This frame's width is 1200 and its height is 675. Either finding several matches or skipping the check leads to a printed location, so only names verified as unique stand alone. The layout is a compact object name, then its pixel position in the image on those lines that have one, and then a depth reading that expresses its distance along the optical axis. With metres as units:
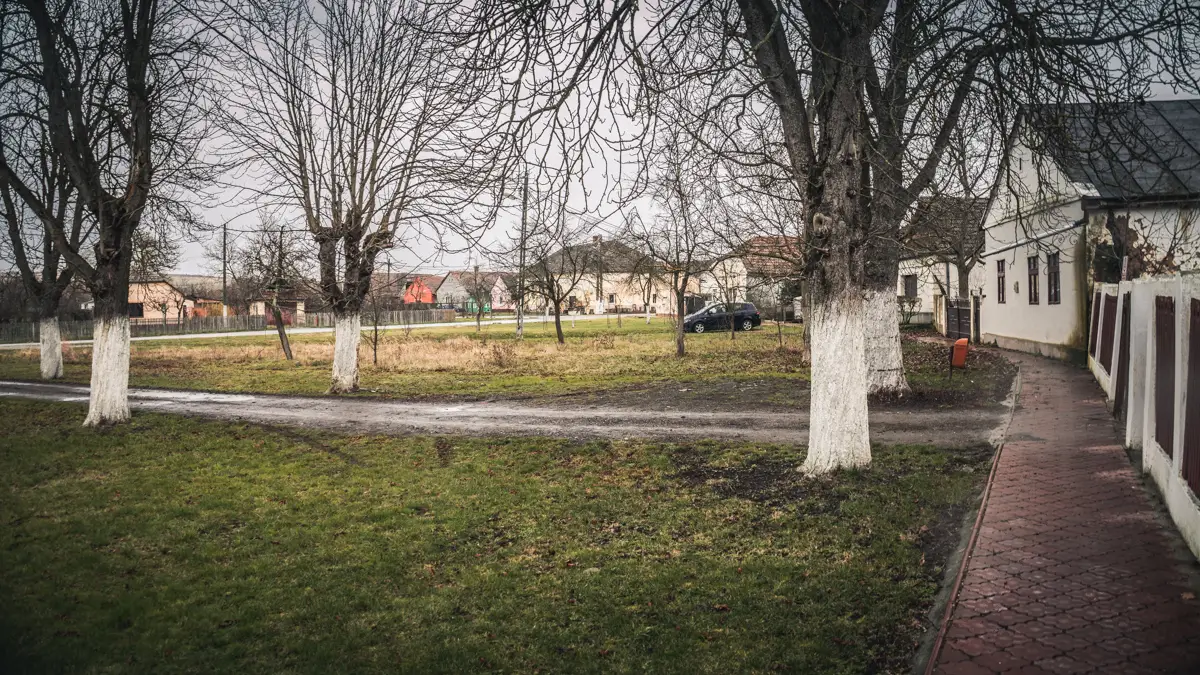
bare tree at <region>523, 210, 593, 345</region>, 32.84
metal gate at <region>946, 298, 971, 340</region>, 28.92
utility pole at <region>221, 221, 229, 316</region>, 46.00
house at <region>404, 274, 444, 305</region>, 96.85
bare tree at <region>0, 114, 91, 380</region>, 21.01
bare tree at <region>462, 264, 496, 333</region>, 50.75
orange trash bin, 14.82
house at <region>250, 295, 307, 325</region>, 66.81
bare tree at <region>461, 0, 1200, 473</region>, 6.21
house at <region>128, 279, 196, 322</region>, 63.67
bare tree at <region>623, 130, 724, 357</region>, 17.84
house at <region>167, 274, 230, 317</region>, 72.00
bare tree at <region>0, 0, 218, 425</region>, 11.55
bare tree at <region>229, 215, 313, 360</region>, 20.04
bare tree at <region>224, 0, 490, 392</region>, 16.23
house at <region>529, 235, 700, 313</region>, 28.41
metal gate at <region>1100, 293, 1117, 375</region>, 12.12
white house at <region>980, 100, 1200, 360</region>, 16.30
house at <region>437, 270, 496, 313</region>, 92.38
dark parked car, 39.62
